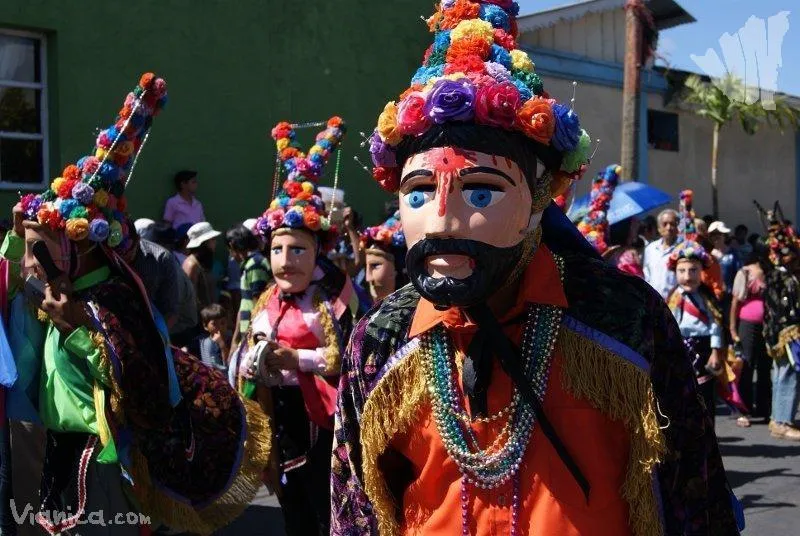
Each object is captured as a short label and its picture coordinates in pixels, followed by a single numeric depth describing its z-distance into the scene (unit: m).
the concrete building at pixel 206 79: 9.73
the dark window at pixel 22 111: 9.55
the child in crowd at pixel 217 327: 7.54
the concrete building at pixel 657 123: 15.83
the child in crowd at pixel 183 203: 10.43
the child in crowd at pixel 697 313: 7.94
